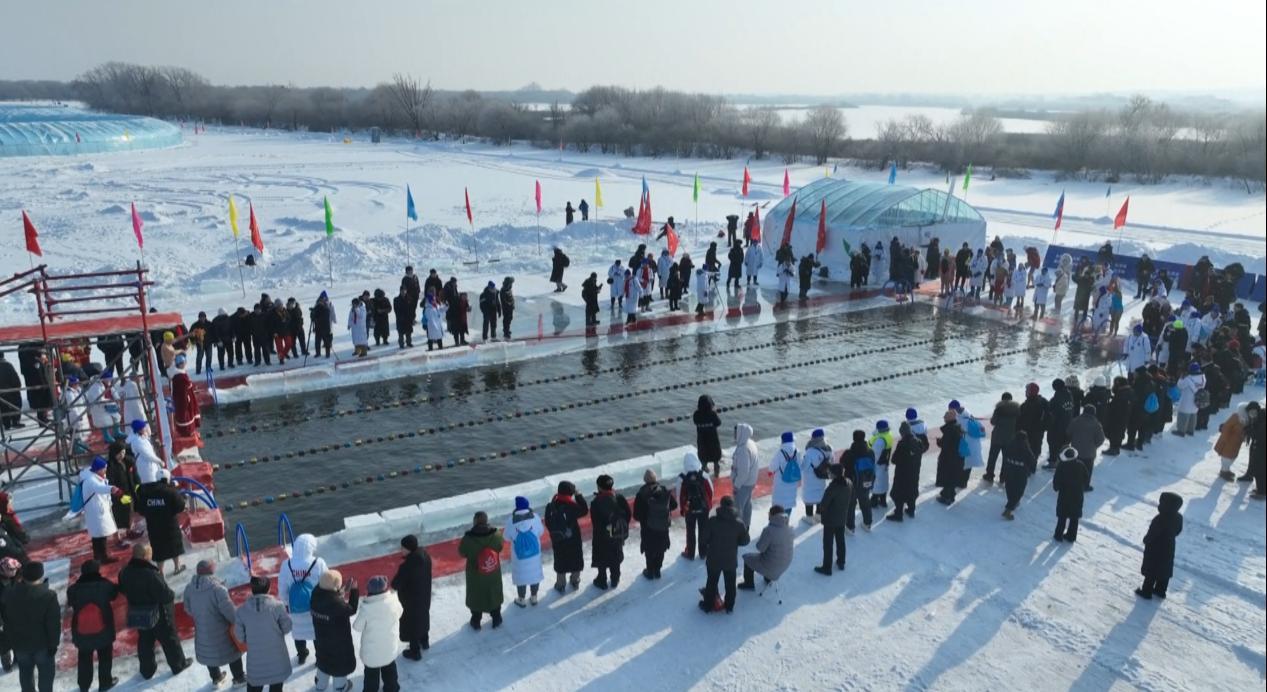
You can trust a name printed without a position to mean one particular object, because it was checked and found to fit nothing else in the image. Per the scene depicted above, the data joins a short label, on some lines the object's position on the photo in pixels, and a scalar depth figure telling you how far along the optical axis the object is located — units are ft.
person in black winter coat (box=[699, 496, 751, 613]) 25.71
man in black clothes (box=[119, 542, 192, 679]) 22.17
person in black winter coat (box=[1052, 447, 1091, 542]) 30.32
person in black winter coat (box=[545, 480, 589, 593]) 26.53
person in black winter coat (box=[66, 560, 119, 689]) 21.74
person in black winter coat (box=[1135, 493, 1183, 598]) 26.91
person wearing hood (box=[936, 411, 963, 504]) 33.32
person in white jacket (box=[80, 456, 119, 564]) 27.99
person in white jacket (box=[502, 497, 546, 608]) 25.94
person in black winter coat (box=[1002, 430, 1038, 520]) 32.63
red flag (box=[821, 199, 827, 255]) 75.05
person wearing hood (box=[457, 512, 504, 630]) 24.72
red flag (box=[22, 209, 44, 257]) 62.23
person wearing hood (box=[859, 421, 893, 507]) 32.99
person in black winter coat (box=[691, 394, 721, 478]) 35.68
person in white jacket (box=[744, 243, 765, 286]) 72.33
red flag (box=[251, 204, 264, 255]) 68.01
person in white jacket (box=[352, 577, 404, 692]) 21.66
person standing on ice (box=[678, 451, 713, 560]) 28.48
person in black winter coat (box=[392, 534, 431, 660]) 23.47
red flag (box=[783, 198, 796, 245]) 76.74
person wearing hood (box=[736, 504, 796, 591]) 26.43
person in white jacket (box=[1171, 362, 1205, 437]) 41.34
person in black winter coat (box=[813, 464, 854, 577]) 28.32
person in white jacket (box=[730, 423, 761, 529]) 30.58
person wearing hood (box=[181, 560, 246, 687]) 21.97
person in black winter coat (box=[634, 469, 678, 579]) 27.30
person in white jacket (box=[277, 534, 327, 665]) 23.00
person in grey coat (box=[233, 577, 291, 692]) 21.56
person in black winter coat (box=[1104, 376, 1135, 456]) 38.04
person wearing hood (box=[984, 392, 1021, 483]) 34.96
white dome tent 75.15
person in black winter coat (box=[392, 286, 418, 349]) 53.98
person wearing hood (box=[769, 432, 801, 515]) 31.01
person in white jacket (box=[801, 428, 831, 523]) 31.40
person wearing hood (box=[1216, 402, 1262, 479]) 36.17
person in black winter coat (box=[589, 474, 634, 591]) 26.84
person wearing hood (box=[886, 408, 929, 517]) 32.01
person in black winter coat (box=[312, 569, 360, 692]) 21.27
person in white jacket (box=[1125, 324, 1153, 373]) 48.11
